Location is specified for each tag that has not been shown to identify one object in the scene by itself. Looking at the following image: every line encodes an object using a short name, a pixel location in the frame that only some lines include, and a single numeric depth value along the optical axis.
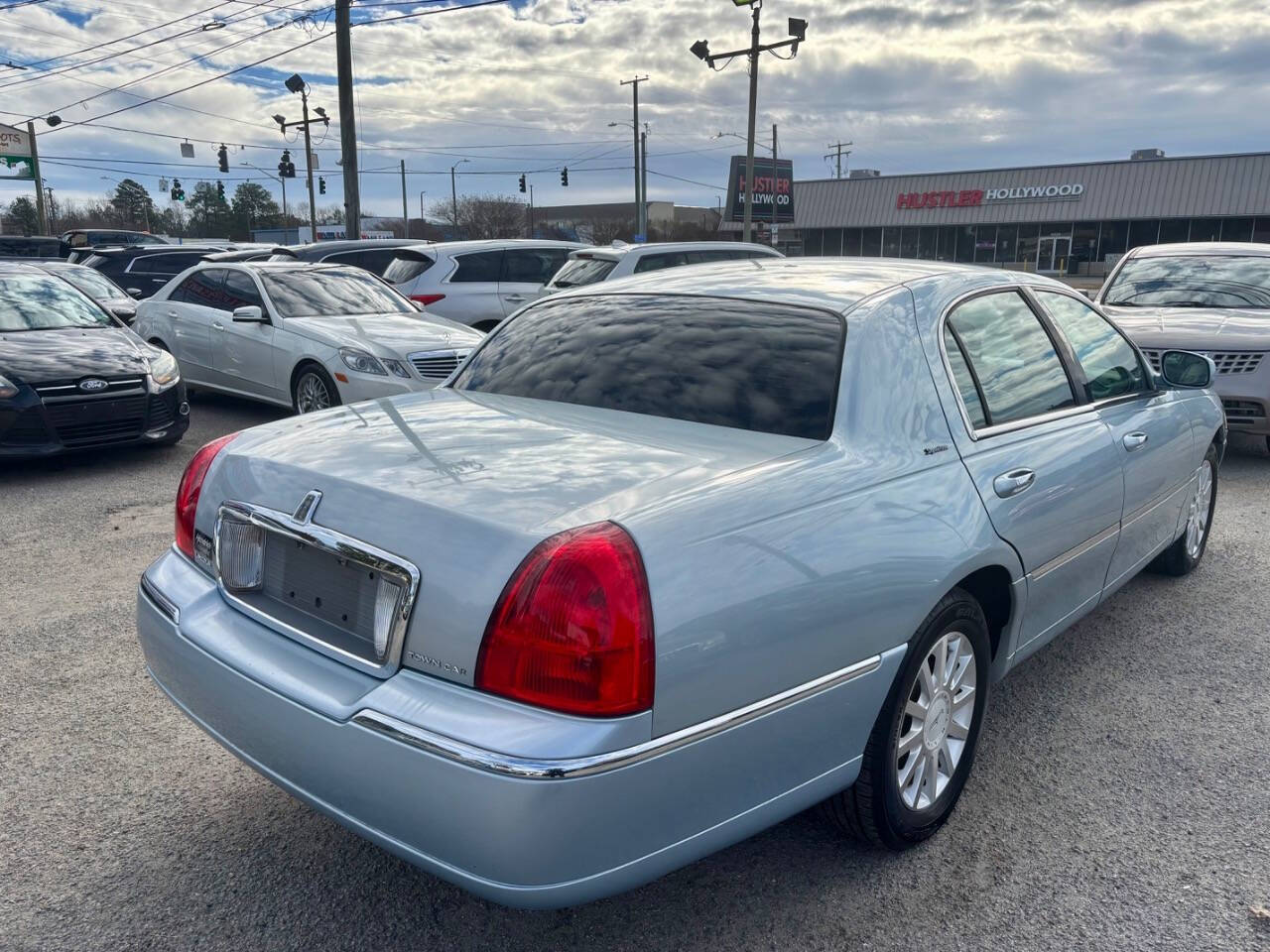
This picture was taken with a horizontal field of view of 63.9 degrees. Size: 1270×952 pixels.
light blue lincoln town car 2.00
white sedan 8.42
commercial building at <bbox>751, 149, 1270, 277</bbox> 44.94
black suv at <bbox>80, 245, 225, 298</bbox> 18.73
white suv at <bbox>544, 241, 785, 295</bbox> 10.65
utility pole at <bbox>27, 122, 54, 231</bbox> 50.22
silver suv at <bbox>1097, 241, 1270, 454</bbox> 7.44
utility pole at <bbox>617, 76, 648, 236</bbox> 42.06
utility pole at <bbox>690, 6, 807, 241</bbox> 24.09
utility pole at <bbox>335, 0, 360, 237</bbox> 18.97
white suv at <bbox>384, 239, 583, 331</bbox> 12.01
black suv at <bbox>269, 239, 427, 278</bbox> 14.64
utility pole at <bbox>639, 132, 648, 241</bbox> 43.38
